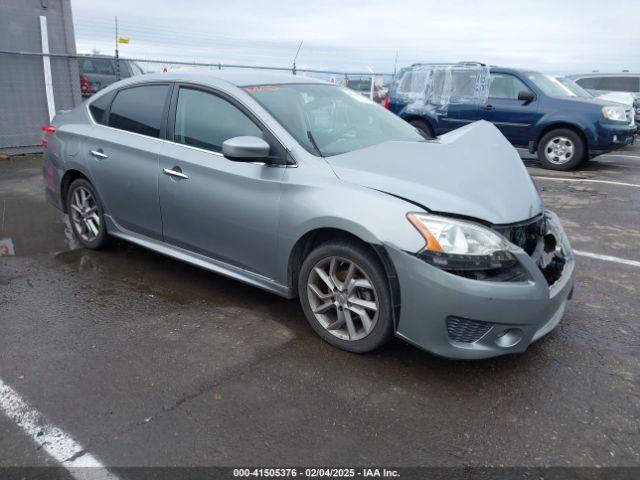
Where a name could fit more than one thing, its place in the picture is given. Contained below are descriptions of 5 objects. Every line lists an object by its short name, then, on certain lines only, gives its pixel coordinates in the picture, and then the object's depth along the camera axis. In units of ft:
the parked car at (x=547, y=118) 31.24
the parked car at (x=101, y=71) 43.83
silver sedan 9.04
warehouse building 31.01
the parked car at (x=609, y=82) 52.37
